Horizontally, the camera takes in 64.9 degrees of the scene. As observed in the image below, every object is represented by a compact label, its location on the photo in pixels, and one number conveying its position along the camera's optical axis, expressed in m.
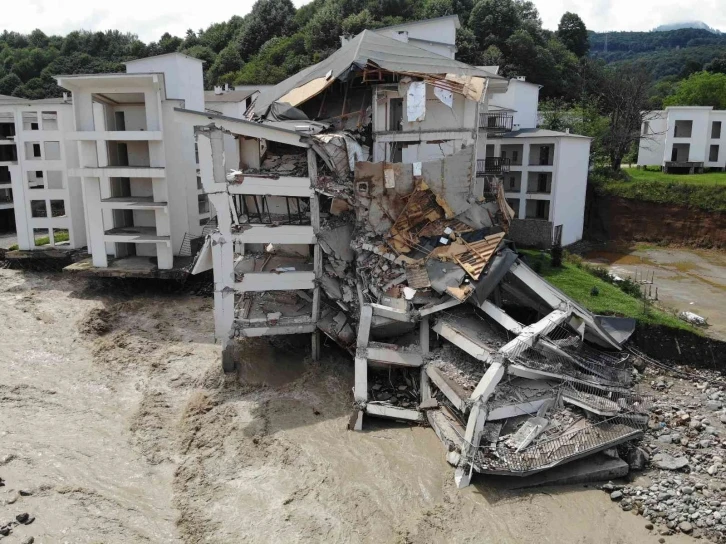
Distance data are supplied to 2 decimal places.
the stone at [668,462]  14.59
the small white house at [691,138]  44.81
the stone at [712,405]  17.12
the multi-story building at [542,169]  33.25
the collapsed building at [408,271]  15.38
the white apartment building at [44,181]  31.56
